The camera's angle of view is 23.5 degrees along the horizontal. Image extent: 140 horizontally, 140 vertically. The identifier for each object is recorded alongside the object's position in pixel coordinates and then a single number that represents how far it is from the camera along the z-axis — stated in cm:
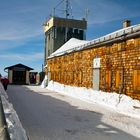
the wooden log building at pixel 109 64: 1681
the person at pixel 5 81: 2882
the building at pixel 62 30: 4772
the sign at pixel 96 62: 2175
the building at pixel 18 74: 4622
